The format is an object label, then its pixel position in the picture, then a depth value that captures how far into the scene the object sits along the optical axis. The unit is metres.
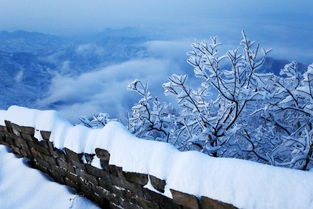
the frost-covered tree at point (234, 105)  3.49
